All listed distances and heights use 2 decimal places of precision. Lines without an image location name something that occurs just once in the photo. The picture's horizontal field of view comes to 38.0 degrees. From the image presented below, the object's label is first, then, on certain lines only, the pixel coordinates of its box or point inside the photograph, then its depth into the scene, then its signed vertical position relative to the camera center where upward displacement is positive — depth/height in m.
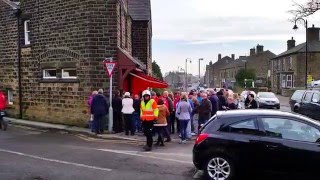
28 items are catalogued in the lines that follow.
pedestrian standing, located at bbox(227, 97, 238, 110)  16.91 -0.65
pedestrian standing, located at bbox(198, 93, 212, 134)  16.41 -0.81
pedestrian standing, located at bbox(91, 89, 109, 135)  17.27 -0.81
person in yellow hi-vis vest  13.66 -0.81
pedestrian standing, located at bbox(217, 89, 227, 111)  19.02 -0.62
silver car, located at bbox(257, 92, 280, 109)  35.75 -1.17
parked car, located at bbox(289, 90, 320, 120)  20.95 -0.81
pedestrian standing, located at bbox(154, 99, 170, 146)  14.62 -1.13
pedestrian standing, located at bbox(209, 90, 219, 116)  18.12 -0.62
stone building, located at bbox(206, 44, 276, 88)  95.56 +4.71
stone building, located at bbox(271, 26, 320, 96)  63.00 +3.04
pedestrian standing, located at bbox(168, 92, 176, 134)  17.81 -1.29
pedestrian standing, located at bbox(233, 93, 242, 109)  18.12 -0.54
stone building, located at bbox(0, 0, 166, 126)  19.17 +1.33
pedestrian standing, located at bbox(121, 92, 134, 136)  17.17 -0.95
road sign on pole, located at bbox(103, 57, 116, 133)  17.66 +0.66
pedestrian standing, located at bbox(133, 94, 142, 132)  17.72 -0.83
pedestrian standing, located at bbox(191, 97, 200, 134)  17.01 -0.78
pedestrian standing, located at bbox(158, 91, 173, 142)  16.91 -0.59
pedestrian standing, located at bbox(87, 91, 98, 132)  17.74 -0.69
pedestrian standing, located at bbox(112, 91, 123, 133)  17.81 -0.99
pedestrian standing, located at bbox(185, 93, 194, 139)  16.33 -1.61
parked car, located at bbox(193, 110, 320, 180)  8.77 -1.14
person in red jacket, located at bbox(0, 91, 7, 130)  18.88 -0.92
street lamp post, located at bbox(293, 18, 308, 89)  31.68 +4.55
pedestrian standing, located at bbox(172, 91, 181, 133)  18.15 -0.56
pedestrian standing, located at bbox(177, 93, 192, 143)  15.72 -0.91
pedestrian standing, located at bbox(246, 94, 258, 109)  17.23 -0.63
